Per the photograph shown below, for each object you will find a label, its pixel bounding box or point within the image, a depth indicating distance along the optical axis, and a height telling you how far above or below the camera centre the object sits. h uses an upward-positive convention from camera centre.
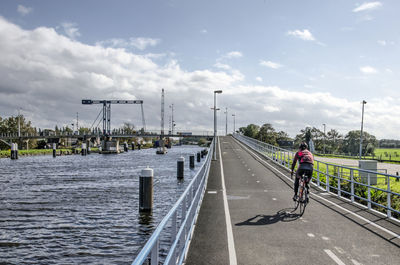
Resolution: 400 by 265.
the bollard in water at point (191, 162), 47.96 -3.38
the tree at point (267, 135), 144.57 +1.03
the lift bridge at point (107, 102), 151.44 +13.58
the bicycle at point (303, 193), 11.73 -1.77
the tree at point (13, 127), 121.18 +2.08
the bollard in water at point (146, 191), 17.17 -2.66
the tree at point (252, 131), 158.74 +2.73
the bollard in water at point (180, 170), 33.58 -3.10
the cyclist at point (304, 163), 11.93 -0.82
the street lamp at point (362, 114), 63.49 +4.36
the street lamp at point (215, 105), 44.41 +3.94
